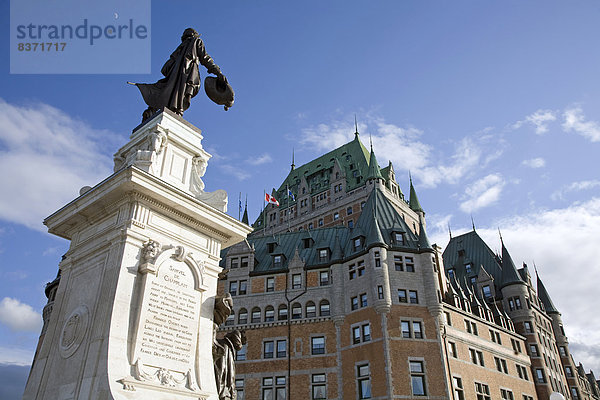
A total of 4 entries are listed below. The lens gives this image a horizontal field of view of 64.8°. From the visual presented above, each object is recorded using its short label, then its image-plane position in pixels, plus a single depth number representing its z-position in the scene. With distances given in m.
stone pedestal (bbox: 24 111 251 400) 7.45
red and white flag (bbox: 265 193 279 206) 58.28
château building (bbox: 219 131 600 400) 37.69
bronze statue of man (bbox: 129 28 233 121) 11.26
